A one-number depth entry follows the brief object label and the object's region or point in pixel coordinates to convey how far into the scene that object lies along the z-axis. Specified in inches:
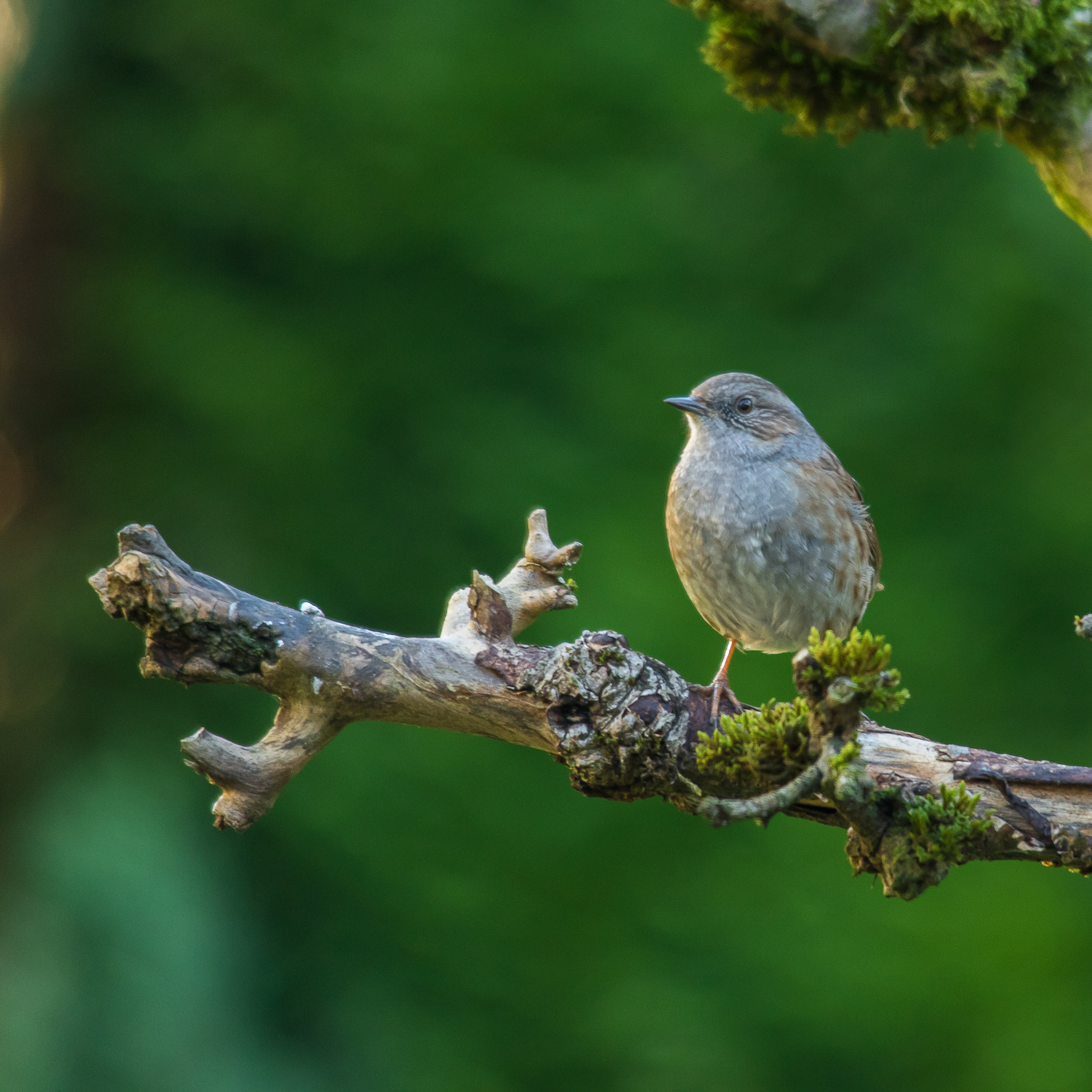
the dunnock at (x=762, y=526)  308.2
